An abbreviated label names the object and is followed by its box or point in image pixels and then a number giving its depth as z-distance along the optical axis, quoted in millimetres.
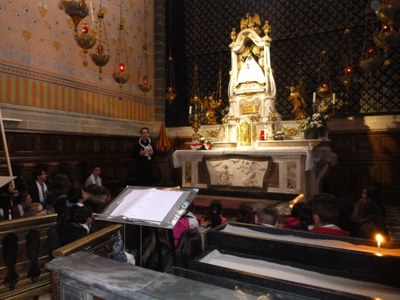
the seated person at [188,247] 2553
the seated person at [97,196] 4566
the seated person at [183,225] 3160
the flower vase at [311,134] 7117
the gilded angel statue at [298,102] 7918
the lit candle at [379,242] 1818
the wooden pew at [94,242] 1718
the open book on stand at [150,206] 1951
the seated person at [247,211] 3554
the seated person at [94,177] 7140
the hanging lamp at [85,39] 6188
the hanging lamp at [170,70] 10992
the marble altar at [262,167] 6785
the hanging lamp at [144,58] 10465
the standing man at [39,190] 5566
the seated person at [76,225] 2889
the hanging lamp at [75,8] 5609
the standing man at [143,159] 9174
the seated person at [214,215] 3936
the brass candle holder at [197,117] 8727
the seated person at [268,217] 2734
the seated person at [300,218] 3092
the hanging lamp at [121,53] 9586
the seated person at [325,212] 2588
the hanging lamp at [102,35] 8852
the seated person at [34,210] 3811
